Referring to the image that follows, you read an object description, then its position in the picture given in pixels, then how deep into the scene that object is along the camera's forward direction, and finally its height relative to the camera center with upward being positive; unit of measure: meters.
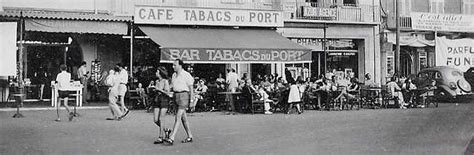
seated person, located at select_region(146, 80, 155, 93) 18.91 +0.00
